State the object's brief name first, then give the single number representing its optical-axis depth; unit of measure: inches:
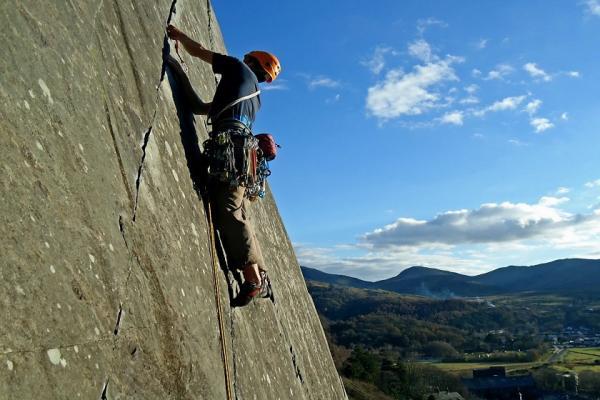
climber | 197.2
